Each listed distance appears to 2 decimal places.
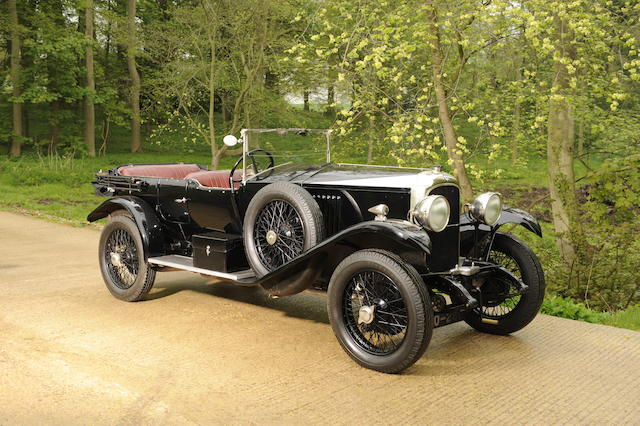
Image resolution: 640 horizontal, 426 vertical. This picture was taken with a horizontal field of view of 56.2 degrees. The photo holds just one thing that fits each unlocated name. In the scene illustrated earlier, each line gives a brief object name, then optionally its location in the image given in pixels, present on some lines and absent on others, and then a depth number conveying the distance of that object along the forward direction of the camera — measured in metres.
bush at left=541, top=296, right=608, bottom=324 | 5.32
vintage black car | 3.98
